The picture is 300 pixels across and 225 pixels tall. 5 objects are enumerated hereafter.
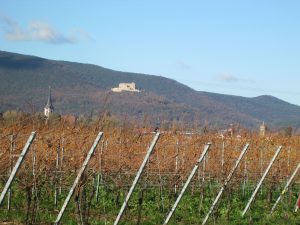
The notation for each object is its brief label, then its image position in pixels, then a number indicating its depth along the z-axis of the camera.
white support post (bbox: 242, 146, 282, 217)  18.87
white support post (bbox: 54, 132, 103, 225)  11.96
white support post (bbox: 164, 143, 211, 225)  14.88
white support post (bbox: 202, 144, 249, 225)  16.31
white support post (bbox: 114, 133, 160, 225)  12.85
